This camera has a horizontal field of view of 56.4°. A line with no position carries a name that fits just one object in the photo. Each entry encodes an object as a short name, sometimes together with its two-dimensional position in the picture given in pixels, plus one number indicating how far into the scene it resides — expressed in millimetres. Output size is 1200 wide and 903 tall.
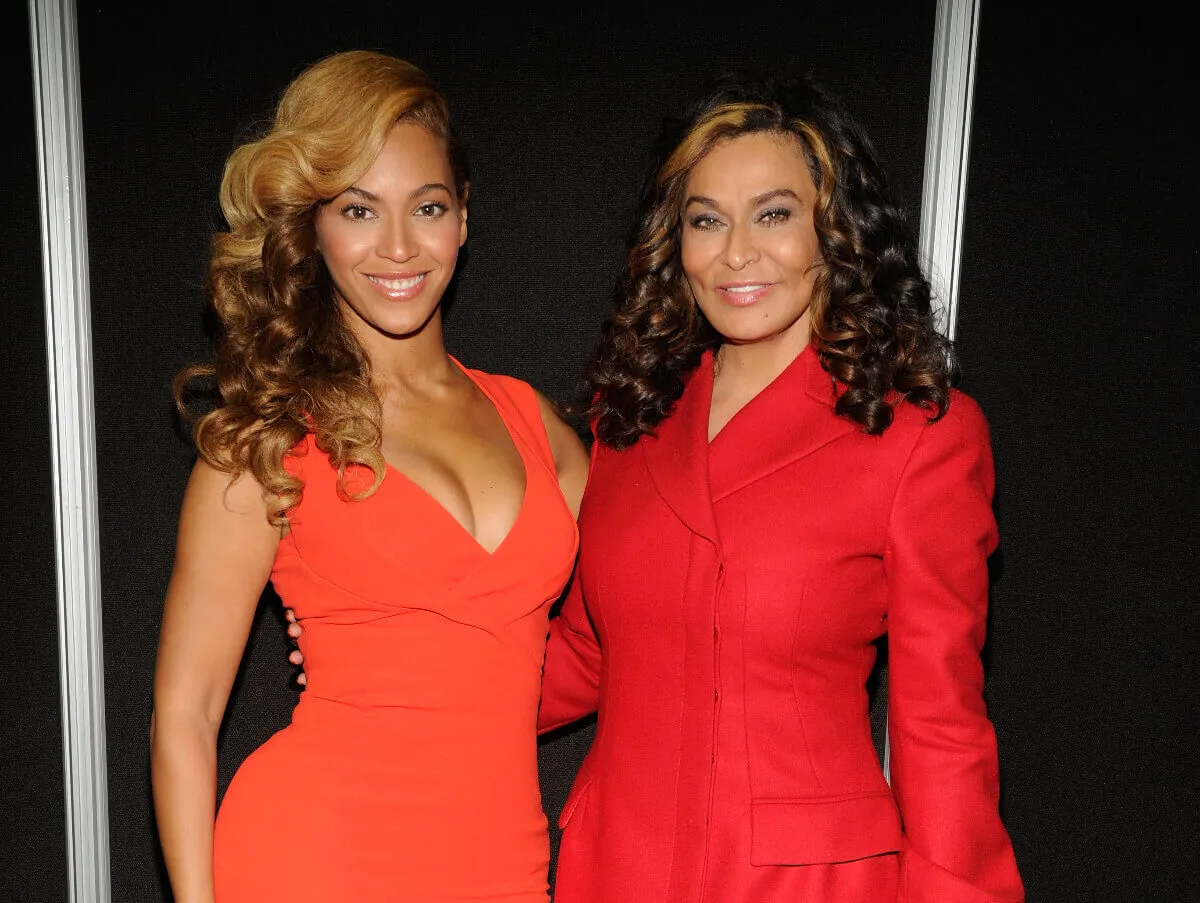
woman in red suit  1591
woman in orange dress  1680
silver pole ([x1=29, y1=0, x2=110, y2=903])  2064
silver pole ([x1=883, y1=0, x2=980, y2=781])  2102
